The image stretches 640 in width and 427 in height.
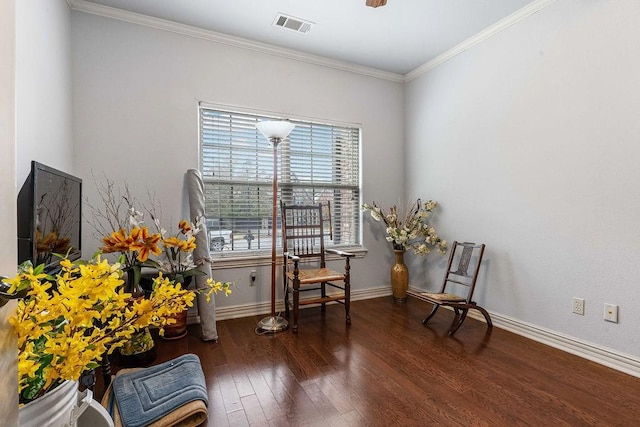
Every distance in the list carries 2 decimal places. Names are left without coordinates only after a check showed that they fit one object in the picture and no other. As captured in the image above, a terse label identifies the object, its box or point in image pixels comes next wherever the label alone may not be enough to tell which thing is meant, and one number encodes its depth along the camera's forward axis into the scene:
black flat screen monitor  1.37
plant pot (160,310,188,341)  2.54
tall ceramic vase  3.58
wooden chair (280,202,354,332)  2.94
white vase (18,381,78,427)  0.68
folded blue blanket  1.54
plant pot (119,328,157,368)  2.10
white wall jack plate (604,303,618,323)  2.14
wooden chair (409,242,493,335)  2.69
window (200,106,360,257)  3.12
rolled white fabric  2.55
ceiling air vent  2.76
